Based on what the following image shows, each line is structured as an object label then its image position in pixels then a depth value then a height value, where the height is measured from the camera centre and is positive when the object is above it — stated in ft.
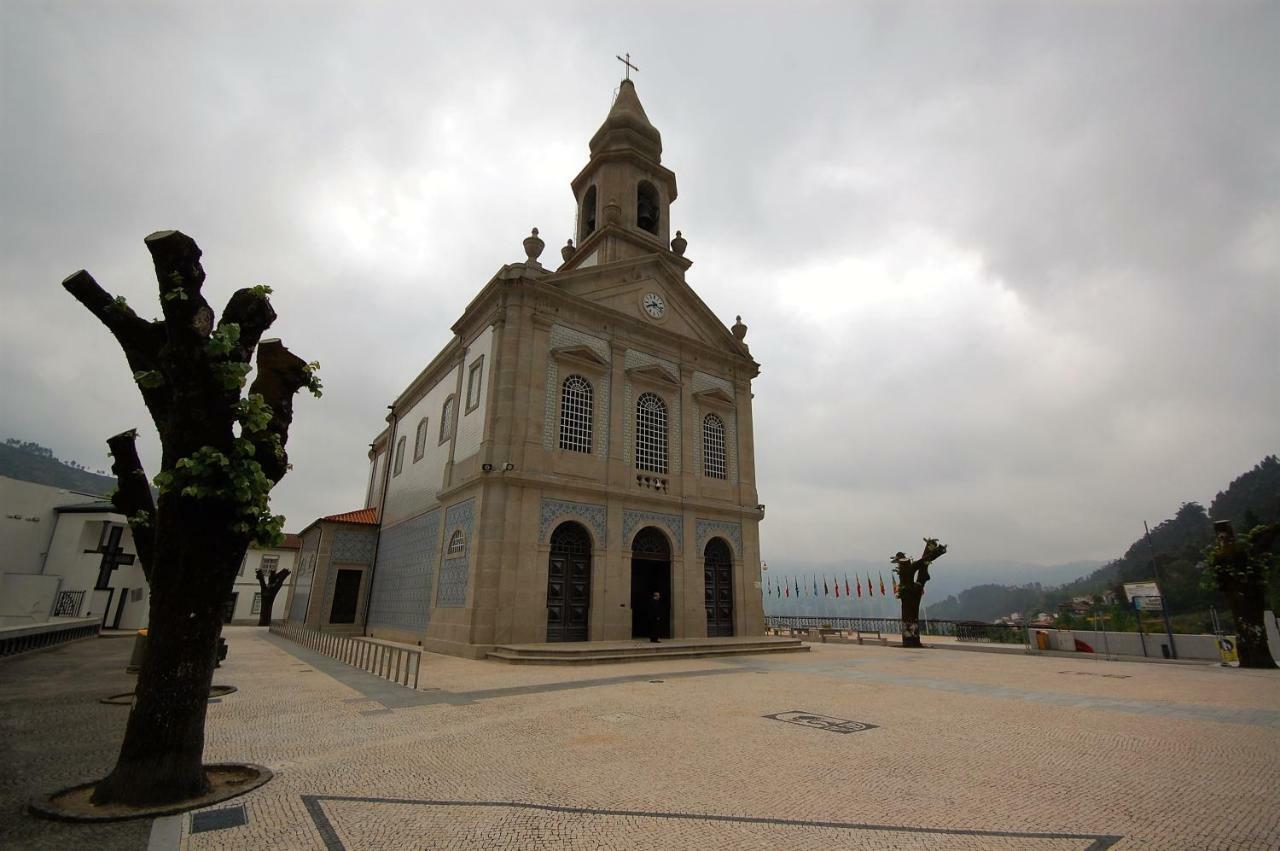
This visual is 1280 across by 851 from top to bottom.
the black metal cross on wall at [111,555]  74.24 +5.08
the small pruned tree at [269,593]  118.62 +0.74
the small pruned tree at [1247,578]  49.85 +2.84
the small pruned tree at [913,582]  72.08 +3.04
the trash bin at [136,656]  37.07 -3.84
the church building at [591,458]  57.93 +16.01
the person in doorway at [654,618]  60.34 -1.57
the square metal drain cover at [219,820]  13.08 -4.98
